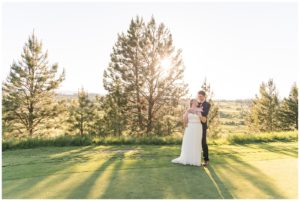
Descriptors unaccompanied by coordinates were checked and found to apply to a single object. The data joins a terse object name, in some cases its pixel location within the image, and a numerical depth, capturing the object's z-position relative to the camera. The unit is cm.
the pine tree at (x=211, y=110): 3375
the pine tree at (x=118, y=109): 2761
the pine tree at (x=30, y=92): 3078
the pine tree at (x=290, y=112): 4222
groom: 801
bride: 791
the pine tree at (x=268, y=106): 4159
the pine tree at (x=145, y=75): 2719
